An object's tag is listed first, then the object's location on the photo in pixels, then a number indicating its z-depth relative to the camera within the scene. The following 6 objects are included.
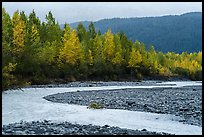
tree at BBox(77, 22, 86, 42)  81.79
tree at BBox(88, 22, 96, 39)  86.71
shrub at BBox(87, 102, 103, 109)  26.03
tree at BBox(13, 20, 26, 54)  48.89
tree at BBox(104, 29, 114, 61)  76.44
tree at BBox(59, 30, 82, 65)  64.56
